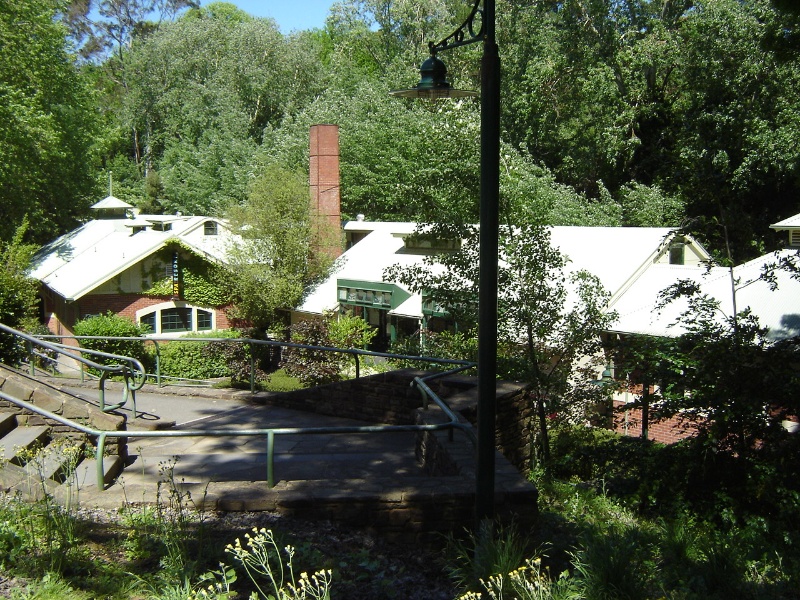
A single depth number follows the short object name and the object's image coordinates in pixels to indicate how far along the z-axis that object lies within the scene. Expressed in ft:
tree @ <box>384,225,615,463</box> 37.32
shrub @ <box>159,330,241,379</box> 78.89
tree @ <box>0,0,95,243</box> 96.84
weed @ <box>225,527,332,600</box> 13.24
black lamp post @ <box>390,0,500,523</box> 17.98
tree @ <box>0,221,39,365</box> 39.50
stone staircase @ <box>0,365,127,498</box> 20.08
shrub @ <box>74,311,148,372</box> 74.28
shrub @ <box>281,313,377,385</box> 66.80
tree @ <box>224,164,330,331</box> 89.71
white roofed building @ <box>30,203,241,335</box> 90.12
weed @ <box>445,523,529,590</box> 15.01
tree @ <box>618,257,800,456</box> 28.73
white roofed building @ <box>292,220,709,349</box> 66.03
